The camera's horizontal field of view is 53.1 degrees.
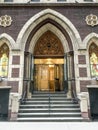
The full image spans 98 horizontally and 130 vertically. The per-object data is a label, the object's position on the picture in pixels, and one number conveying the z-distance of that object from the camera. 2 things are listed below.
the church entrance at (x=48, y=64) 6.96
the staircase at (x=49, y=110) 4.99
